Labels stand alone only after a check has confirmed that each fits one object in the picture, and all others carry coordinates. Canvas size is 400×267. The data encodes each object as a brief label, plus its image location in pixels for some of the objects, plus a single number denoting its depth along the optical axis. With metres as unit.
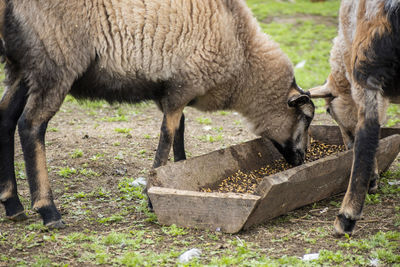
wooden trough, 8.99
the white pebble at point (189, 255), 8.27
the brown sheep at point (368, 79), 8.52
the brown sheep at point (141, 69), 9.47
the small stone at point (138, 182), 12.19
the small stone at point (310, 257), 8.26
